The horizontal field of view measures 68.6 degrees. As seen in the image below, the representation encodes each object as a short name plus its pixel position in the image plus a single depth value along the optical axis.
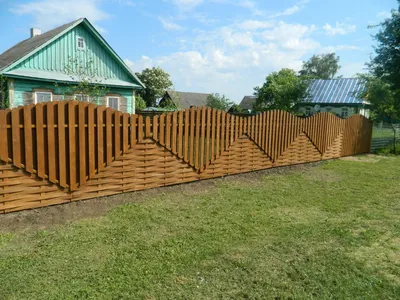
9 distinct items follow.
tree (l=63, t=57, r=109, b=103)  12.74
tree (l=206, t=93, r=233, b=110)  38.77
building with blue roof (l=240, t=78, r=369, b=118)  31.20
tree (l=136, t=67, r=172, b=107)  45.22
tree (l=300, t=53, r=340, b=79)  58.69
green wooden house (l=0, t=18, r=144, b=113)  12.72
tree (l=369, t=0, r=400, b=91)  15.80
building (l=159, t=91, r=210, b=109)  43.54
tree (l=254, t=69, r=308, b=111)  31.52
